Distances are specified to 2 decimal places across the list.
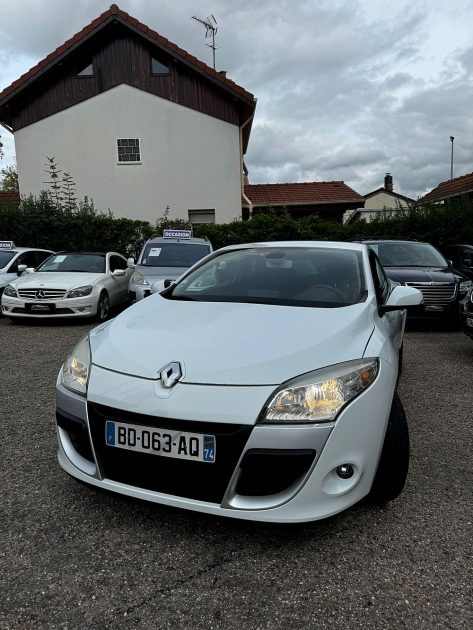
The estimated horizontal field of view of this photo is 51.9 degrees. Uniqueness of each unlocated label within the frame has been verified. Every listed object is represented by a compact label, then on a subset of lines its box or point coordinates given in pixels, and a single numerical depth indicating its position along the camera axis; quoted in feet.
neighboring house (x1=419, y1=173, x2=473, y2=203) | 59.22
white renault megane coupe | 6.51
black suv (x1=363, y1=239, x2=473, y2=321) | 26.04
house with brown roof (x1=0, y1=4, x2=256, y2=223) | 55.57
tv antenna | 69.66
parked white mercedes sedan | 27.48
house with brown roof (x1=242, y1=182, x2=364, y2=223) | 70.33
